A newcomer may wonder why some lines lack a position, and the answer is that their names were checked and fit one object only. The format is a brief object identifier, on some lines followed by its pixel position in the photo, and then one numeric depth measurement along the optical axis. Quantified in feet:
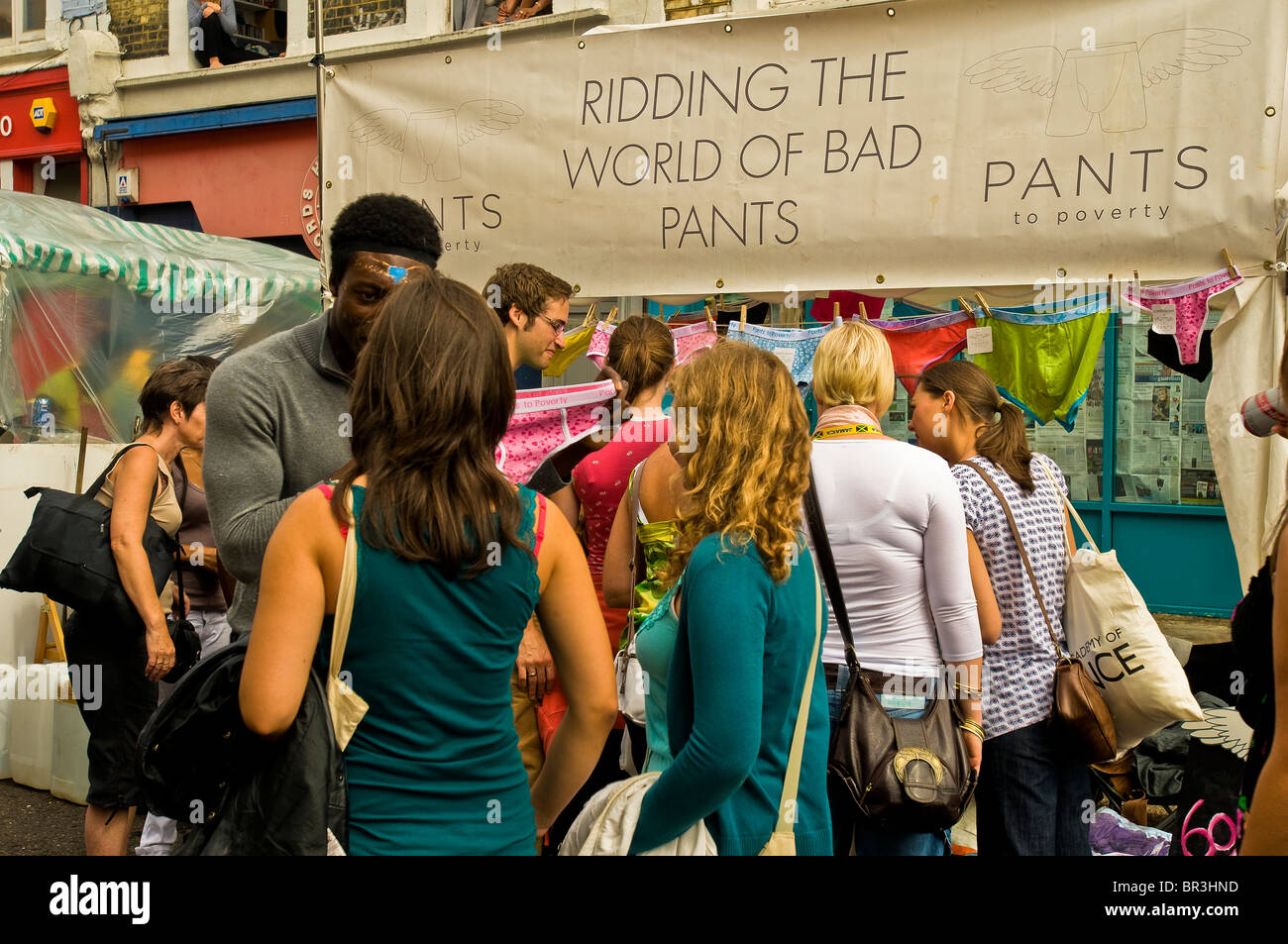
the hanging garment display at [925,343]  16.63
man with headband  7.36
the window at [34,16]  42.70
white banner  13.66
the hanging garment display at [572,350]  19.79
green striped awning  22.38
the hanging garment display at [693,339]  18.25
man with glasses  12.16
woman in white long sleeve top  9.46
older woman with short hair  13.96
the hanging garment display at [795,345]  17.19
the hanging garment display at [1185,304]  13.52
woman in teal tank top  5.65
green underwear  15.56
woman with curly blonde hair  6.66
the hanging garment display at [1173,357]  14.48
